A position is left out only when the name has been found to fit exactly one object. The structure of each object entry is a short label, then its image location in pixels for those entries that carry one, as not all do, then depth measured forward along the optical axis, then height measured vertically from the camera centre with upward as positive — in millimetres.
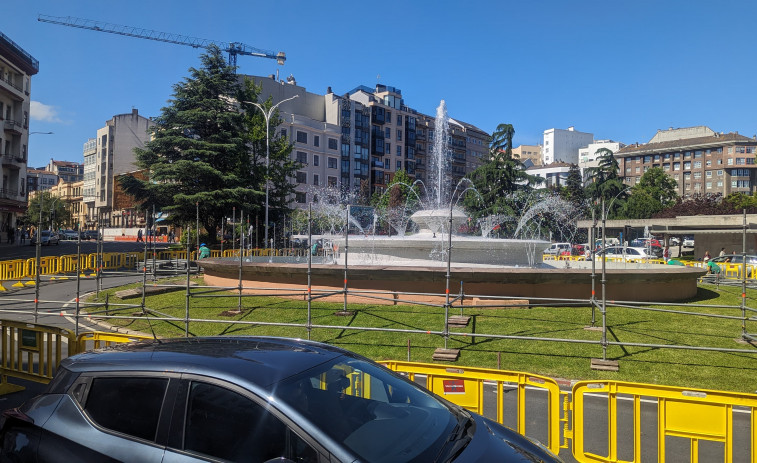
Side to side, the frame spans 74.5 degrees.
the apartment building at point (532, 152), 147125 +27187
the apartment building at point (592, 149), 125719 +24900
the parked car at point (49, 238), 47719 -467
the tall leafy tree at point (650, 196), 62812 +7212
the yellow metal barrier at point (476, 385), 5211 -1591
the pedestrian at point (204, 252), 26094 -807
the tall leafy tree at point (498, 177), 55500 +7421
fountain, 13281 -847
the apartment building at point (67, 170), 153625 +20656
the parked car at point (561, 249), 40219 -399
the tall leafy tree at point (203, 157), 34438 +5784
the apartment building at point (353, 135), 69250 +16404
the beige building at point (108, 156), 79812 +13719
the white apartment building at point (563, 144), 135000 +27729
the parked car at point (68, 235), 65681 -177
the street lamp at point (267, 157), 34938 +5896
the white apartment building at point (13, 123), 49438 +11333
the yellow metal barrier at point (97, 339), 7182 -1593
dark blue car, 2807 -1102
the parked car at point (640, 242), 48366 +374
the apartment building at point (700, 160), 97438 +17943
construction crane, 105375 +40812
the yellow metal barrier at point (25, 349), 7531 -1818
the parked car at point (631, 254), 30344 -544
